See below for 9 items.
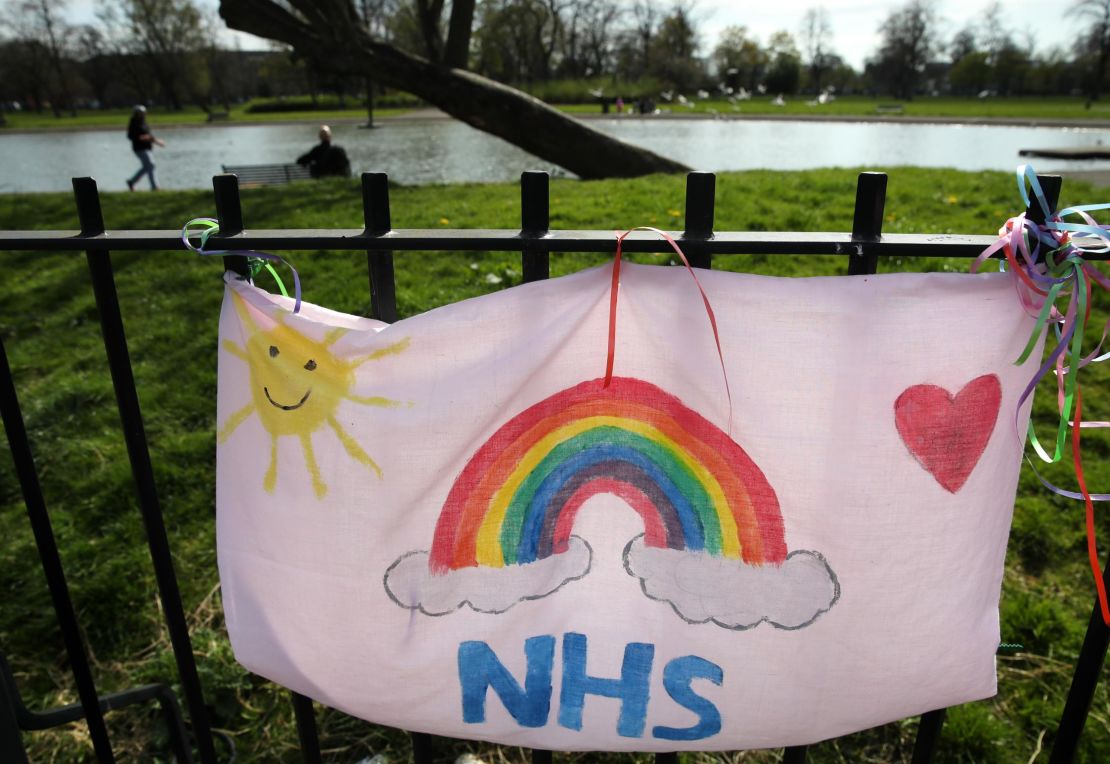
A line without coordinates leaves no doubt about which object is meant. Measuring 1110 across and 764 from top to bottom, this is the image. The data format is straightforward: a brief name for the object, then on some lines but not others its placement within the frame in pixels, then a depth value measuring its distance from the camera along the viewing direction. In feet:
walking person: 45.21
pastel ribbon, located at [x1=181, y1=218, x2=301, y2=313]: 4.63
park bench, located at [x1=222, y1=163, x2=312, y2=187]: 40.91
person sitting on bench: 40.60
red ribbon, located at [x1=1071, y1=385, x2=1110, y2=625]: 3.86
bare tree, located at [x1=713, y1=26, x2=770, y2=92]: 261.24
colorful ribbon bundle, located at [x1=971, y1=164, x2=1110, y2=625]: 3.90
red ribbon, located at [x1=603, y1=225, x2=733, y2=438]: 4.00
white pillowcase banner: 4.24
